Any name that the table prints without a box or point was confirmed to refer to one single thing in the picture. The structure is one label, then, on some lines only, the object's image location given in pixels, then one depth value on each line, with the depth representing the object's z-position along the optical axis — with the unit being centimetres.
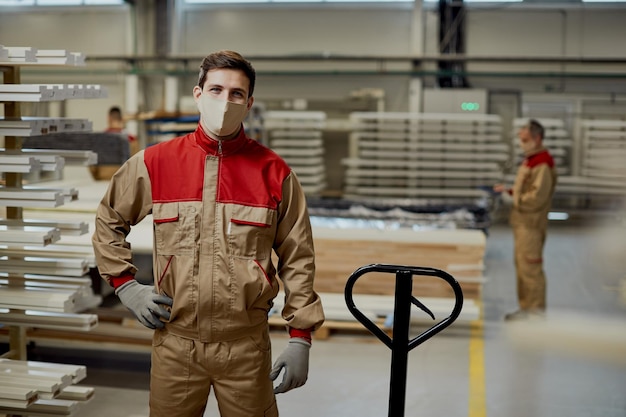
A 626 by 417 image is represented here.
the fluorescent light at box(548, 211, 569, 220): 1299
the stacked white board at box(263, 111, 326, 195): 1346
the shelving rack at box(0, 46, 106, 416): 404
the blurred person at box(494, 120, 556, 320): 756
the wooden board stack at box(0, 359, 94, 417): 392
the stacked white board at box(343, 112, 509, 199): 1264
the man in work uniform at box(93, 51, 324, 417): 298
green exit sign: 1286
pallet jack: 295
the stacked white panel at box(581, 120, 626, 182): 1226
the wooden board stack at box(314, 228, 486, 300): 770
